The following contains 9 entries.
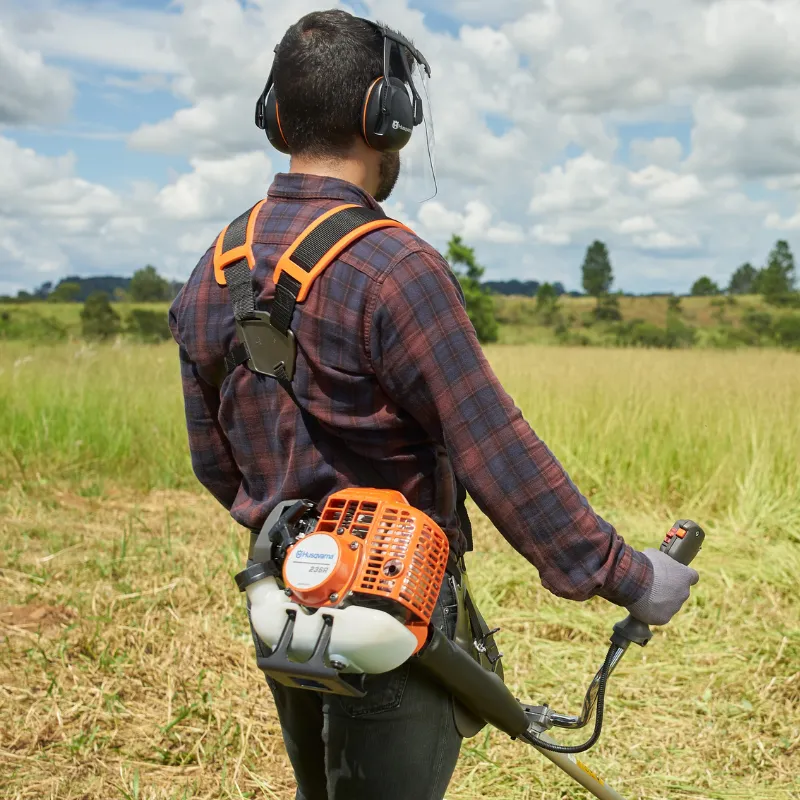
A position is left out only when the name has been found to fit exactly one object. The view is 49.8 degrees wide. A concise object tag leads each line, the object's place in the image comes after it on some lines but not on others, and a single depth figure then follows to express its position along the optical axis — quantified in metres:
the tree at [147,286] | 50.09
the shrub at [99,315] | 35.41
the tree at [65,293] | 50.78
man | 1.43
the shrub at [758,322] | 46.27
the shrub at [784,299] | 52.19
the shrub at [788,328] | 40.44
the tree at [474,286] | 43.72
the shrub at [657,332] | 39.72
